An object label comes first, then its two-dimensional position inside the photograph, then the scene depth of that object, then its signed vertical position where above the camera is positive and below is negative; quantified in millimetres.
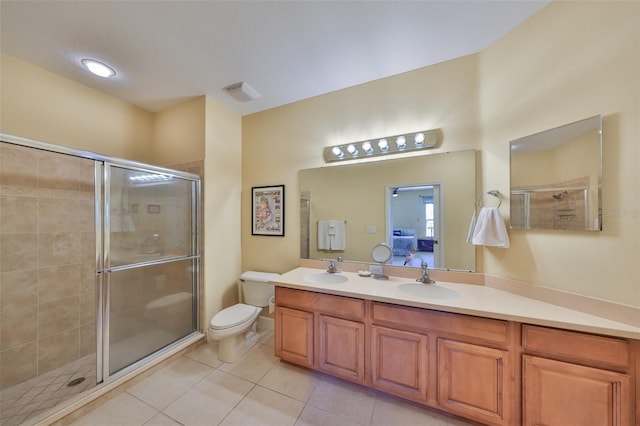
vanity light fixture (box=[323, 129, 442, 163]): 1810 +627
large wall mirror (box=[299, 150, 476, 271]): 1729 +36
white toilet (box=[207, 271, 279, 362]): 1874 -980
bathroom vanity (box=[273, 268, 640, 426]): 1024 -817
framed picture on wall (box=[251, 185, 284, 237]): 2441 +43
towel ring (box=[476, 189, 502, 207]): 1559 +133
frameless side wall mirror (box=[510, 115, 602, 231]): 1151 +210
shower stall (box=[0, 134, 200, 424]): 1599 -492
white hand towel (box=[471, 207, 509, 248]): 1467 -121
